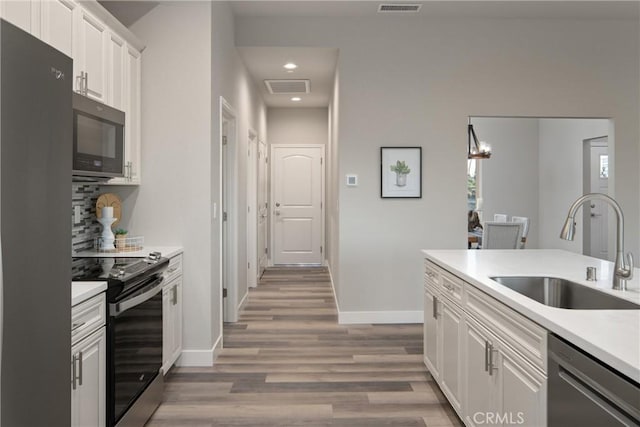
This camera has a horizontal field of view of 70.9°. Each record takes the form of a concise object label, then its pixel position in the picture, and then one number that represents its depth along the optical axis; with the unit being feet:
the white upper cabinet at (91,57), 7.99
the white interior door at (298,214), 25.73
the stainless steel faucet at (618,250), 5.84
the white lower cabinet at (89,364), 5.67
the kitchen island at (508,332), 4.27
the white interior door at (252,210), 18.56
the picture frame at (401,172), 14.33
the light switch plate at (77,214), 9.53
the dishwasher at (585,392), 3.46
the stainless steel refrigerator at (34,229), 3.54
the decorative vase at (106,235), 9.69
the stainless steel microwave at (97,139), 7.44
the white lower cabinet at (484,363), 4.92
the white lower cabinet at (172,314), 9.21
